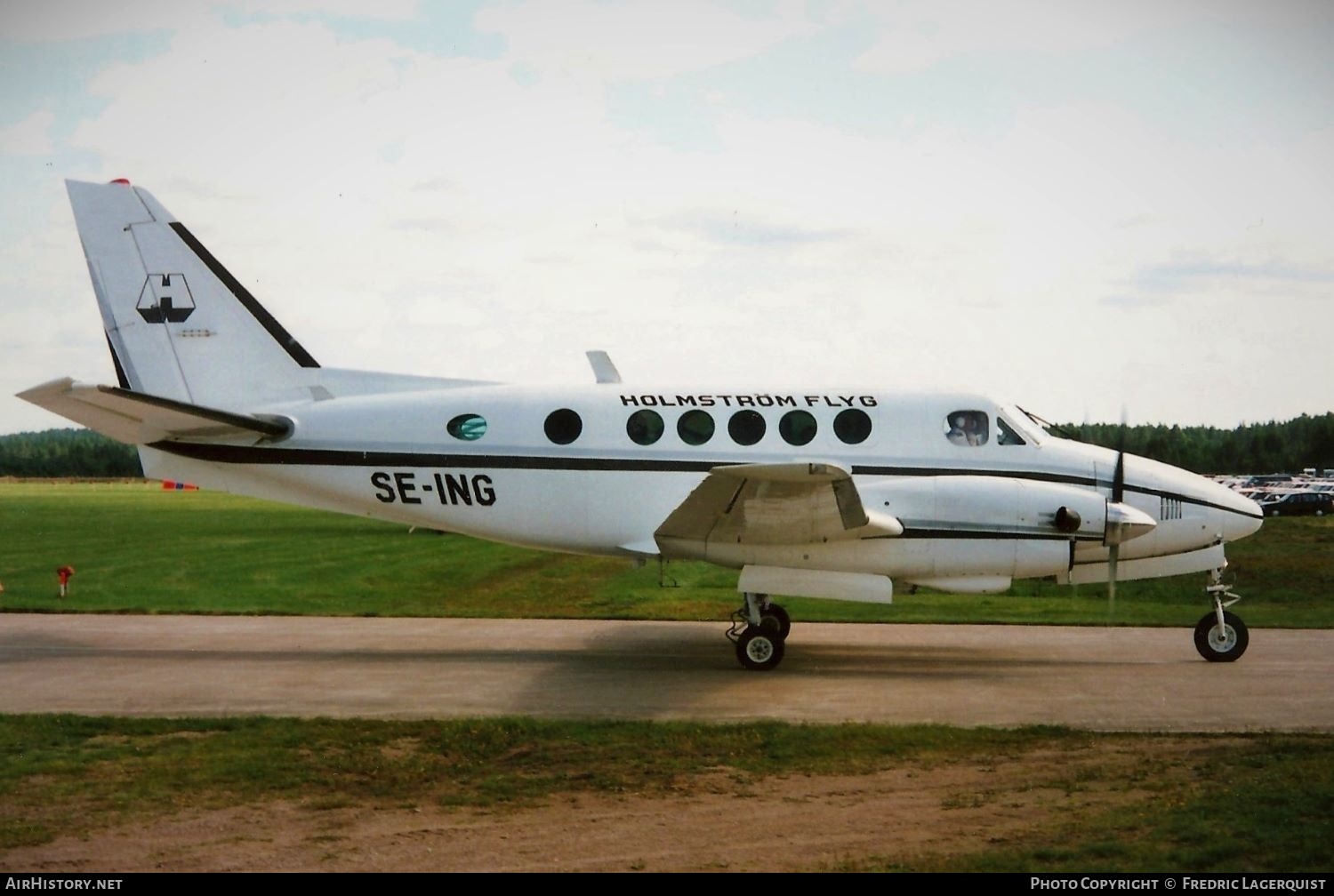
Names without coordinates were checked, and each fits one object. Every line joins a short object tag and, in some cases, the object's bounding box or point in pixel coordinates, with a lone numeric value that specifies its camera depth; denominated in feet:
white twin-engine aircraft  43.83
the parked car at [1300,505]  168.76
